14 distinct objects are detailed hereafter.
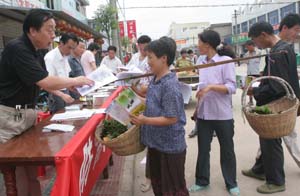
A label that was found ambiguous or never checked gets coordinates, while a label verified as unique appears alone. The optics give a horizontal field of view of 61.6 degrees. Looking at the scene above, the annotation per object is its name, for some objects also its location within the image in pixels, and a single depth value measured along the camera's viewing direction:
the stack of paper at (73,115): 2.38
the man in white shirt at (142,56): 3.30
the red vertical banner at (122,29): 19.01
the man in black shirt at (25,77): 1.81
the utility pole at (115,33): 11.14
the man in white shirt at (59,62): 3.37
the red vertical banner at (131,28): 19.22
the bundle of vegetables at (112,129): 1.96
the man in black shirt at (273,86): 2.38
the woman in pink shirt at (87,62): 5.01
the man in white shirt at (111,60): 6.35
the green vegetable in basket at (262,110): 2.21
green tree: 15.13
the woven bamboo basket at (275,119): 2.10
